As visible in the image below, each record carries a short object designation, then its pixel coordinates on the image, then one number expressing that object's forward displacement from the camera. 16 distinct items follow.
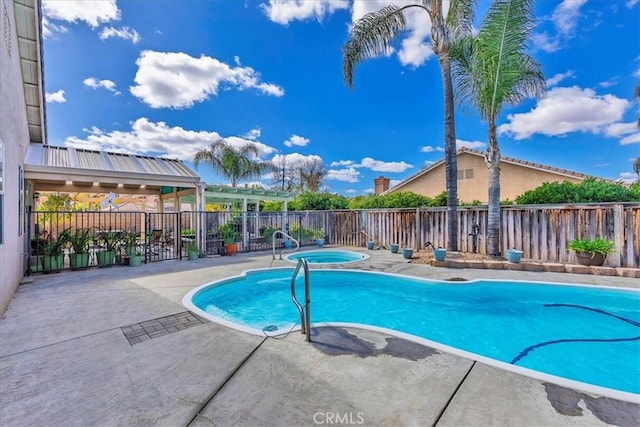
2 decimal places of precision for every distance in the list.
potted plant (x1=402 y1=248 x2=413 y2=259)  9.30
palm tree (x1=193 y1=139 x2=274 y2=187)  21.66
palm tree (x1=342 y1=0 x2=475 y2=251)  8.90
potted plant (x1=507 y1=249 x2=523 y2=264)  7.64
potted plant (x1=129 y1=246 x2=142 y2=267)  8.45
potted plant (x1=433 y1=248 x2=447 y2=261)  8.30
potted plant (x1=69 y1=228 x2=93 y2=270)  7.82
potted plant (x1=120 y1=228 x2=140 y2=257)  8.64
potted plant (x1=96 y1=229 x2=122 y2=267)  8.26
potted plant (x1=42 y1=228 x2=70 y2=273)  7.35
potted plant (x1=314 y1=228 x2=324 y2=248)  13.79
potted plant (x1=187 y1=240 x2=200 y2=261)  9.70
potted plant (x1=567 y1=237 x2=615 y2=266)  6.93
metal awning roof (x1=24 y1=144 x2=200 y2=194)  8.34
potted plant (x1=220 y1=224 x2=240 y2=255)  10.78
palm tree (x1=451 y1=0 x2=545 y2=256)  7.45
